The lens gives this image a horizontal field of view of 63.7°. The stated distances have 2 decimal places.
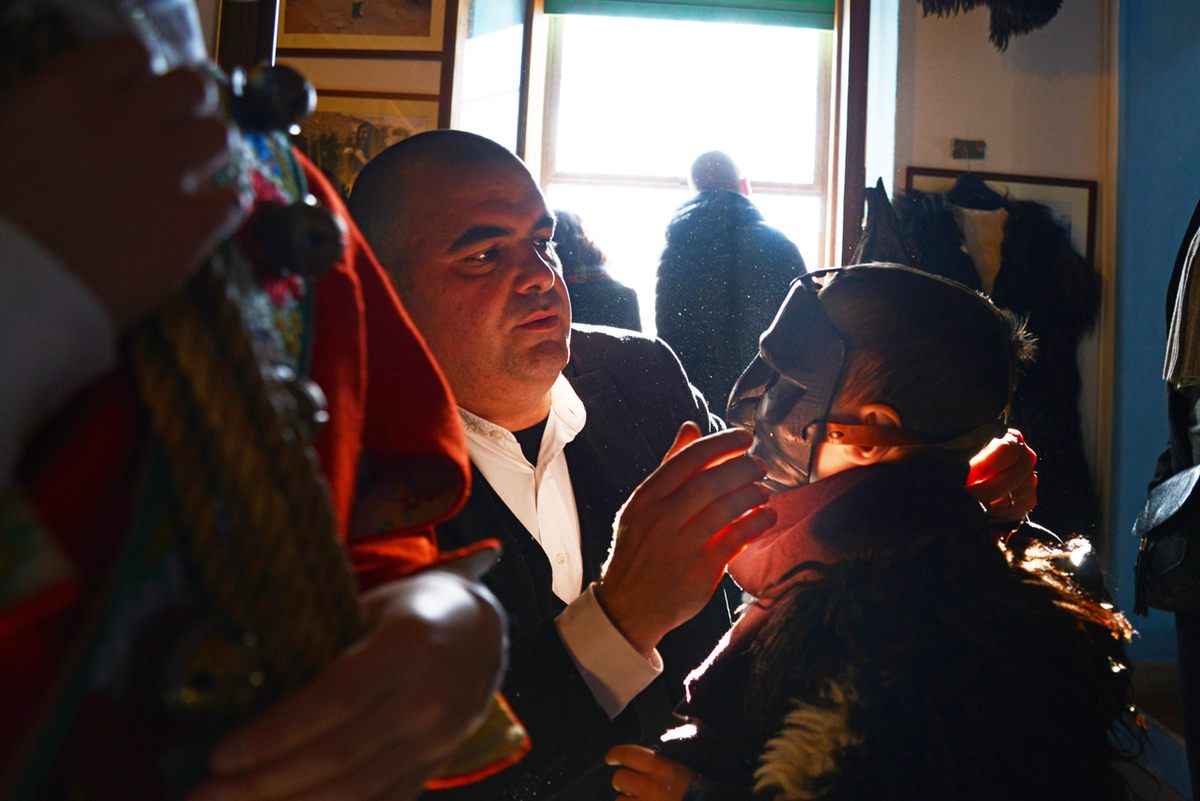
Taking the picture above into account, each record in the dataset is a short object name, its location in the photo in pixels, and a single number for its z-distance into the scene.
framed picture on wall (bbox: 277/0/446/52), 2.94
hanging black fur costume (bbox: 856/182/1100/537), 2.75
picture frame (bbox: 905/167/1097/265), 2.96
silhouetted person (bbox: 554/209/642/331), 2.11
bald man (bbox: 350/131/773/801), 0.93
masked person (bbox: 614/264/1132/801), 0.88
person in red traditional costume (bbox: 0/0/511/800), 0.35
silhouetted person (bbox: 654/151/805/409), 2.04
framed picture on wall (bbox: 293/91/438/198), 2.96
